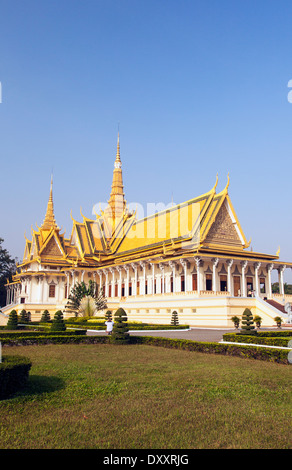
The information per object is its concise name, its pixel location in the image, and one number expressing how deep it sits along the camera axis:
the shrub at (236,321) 25.56
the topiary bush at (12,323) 28.19
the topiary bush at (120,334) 17.31
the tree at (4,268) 65.62
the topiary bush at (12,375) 7.30
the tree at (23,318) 33.82
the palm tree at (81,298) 36.16
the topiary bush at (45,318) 32.76
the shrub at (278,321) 25.67
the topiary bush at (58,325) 22.34
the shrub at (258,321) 26.38
